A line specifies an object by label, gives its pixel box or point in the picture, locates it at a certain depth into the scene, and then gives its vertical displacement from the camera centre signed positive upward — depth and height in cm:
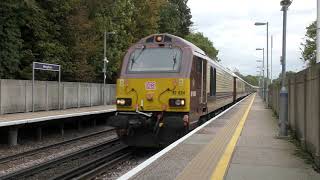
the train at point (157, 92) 1379 -7
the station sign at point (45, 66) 2434 +115
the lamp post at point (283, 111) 1344 -60
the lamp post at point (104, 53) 3786 +288
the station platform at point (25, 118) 1656 -108
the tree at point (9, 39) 3098 +319
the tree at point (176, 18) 6556 +1006
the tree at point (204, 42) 10062 +988
